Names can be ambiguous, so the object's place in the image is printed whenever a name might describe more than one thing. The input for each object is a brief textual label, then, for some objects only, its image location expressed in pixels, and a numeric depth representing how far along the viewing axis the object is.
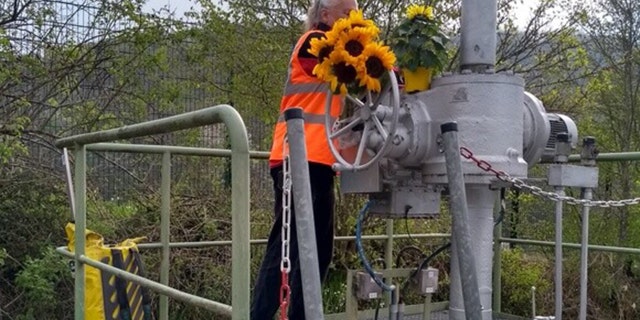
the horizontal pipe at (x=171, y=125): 1.90
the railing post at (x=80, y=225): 3.23
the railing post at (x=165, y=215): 4.10
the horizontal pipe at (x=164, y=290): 1.97
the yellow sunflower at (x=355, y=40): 2.50
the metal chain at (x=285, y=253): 2.08
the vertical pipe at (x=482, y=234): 2.60
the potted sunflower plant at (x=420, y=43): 2.67
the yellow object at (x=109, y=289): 3.29
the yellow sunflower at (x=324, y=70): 2.54
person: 3.18
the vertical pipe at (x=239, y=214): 1.84
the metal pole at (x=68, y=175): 3.55
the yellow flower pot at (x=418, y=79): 2.71
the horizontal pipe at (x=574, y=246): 4.02
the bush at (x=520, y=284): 6.70
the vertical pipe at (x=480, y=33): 2.64
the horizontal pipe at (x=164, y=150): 3.74
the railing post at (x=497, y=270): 4.96
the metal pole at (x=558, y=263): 2.70
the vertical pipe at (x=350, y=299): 3.45
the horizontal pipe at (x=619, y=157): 3.76
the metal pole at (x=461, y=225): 2.25
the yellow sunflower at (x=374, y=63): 2.50
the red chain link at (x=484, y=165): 2.53
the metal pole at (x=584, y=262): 2.78
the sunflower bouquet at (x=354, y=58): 2.50
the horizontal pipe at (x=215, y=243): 4.22
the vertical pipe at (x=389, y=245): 4.91
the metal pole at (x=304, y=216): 2.06
